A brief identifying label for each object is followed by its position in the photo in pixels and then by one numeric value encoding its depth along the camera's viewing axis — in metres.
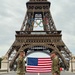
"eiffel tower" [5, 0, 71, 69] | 68.62
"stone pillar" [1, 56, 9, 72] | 53.03
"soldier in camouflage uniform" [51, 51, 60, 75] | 10.44
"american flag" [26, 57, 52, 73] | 10.46
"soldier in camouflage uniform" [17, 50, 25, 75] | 10.64
